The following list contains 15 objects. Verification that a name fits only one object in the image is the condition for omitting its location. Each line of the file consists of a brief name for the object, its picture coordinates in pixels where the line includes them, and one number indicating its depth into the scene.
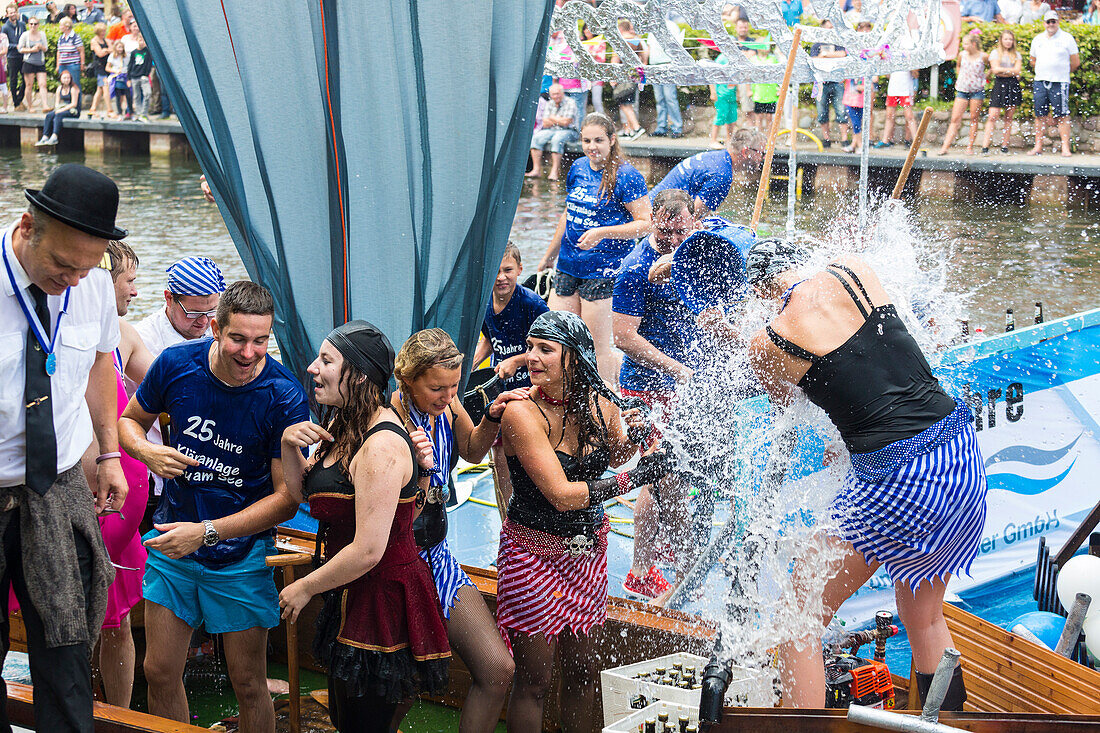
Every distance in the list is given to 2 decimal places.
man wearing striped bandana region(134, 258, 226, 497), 4.14
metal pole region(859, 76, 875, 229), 6.87
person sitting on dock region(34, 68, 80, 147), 22.77
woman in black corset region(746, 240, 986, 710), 3.36
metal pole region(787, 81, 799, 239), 6.41
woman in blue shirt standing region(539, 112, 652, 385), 6.23
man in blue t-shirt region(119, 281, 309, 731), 3.45
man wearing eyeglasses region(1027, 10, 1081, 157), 14.47
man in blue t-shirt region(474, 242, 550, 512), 4.91
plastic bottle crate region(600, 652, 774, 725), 3.24
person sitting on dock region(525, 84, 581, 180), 17.54
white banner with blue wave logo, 4.56
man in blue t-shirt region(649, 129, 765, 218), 5.75
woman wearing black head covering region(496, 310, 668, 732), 3.51
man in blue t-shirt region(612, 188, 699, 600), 5.03
